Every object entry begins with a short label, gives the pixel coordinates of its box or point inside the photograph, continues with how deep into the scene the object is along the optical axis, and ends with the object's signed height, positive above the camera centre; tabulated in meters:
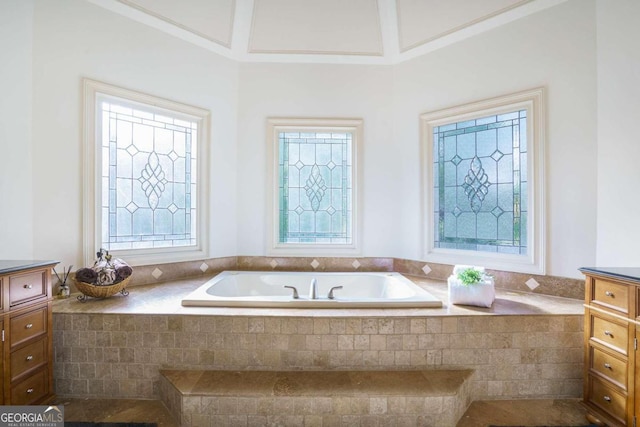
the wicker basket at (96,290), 2.12 -0.53
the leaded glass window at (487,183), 2.41 +0.26
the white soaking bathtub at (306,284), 2.58 -0.61
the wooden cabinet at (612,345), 1.54 -0.71
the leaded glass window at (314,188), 3.13 +0.26
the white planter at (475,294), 2.06 -0.54
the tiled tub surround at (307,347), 1.86 -0.81
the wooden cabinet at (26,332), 1.57 -0.64
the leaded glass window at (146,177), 2.52 +0.32
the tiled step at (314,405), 1.63 -1.02
